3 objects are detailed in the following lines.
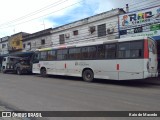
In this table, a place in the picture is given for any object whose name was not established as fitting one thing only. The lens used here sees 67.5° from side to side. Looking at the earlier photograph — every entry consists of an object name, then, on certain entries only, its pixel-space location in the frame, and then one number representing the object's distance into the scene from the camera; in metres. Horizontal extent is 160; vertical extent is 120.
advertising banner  9.26
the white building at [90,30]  11.43
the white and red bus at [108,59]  7.09
